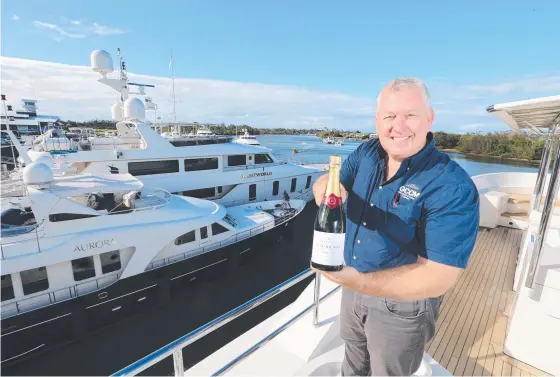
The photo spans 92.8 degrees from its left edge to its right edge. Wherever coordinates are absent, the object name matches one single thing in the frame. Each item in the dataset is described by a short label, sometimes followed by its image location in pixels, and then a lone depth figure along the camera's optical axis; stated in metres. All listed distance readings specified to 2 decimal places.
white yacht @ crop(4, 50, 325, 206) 9.58
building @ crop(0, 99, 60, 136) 38.09
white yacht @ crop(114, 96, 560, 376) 2.10
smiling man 1.06
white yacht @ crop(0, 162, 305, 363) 5.67
